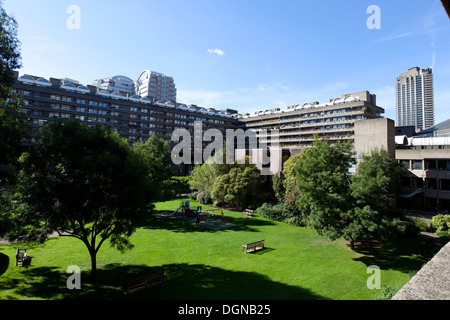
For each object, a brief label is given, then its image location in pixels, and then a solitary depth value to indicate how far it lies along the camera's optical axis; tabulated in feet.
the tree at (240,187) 115.03
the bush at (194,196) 154.45
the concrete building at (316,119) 234.17
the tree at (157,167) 104.90
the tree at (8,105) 41.63
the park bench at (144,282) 40.25
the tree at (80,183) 37.73
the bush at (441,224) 72.53
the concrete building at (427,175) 101.24
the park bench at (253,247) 61.21
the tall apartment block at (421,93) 621.31
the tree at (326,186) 56.90
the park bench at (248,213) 105.10
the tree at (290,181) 94.53
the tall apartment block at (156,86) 497.05
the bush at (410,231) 73.97
